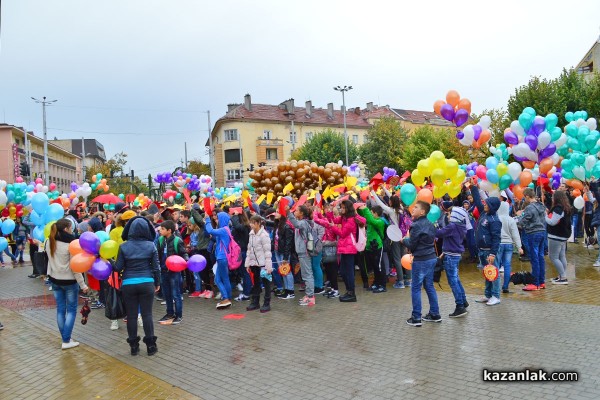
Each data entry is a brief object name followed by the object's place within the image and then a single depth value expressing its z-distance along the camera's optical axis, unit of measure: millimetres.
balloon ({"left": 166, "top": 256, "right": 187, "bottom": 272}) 6680
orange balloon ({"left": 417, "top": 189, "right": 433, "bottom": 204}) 6879
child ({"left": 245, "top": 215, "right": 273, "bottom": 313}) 7734
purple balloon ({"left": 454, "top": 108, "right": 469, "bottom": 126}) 9234
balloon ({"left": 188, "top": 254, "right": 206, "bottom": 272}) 6688
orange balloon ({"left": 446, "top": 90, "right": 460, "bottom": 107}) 9375
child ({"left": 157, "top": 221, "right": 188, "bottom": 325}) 7258
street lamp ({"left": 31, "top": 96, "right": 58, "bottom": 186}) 38562
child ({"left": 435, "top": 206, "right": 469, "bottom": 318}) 6828
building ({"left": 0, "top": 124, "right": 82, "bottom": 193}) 57812
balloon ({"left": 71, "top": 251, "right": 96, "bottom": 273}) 5891
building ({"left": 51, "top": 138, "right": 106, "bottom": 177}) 101575
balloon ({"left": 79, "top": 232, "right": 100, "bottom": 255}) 5973
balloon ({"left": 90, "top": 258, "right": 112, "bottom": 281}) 5996
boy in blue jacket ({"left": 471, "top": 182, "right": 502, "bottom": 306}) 7219
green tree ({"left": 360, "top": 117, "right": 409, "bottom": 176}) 42719
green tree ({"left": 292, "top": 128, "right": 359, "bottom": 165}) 45406
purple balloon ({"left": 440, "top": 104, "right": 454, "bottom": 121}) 9312
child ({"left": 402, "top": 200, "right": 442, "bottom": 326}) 6461
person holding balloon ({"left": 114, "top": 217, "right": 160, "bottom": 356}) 5773
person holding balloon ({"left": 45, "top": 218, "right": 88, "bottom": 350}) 6195
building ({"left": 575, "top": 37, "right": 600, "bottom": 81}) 43859
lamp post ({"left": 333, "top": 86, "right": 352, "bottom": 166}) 44469
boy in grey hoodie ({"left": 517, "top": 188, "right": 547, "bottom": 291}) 7945
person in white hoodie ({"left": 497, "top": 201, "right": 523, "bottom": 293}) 7586
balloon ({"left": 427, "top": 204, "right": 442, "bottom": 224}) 7125
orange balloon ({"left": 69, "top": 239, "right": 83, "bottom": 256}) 6066
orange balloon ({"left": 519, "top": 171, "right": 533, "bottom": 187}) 8875
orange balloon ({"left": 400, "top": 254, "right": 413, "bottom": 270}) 6960
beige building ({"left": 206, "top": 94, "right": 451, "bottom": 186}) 59788
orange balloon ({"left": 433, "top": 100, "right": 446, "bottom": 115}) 9495
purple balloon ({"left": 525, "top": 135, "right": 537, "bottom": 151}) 9922
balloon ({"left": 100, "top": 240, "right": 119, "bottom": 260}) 5977
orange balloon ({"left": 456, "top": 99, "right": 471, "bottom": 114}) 9281
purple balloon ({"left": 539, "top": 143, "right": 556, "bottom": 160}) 10102
